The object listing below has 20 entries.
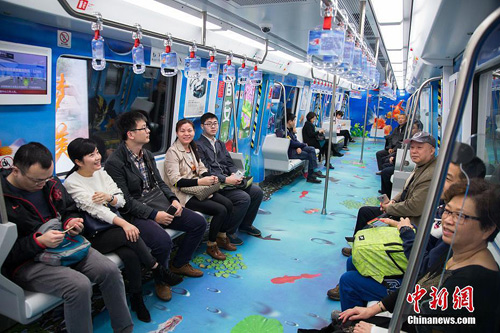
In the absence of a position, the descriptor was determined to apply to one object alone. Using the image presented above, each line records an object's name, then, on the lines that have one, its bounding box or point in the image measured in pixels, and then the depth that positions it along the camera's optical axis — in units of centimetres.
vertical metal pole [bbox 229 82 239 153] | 525
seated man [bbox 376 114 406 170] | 825
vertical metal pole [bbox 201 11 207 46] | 414
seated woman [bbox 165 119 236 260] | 421
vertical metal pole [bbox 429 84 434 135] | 822
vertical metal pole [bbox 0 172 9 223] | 206
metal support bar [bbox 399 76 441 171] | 491
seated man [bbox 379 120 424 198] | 699
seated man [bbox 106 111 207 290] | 334
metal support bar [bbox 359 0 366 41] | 391
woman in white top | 286
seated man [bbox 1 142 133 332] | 233
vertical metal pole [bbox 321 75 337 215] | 551
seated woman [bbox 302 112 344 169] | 1009
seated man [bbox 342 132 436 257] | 342
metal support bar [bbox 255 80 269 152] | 789
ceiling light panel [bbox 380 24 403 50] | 509
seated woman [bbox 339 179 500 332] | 140
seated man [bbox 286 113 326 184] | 870
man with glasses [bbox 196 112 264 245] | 468
